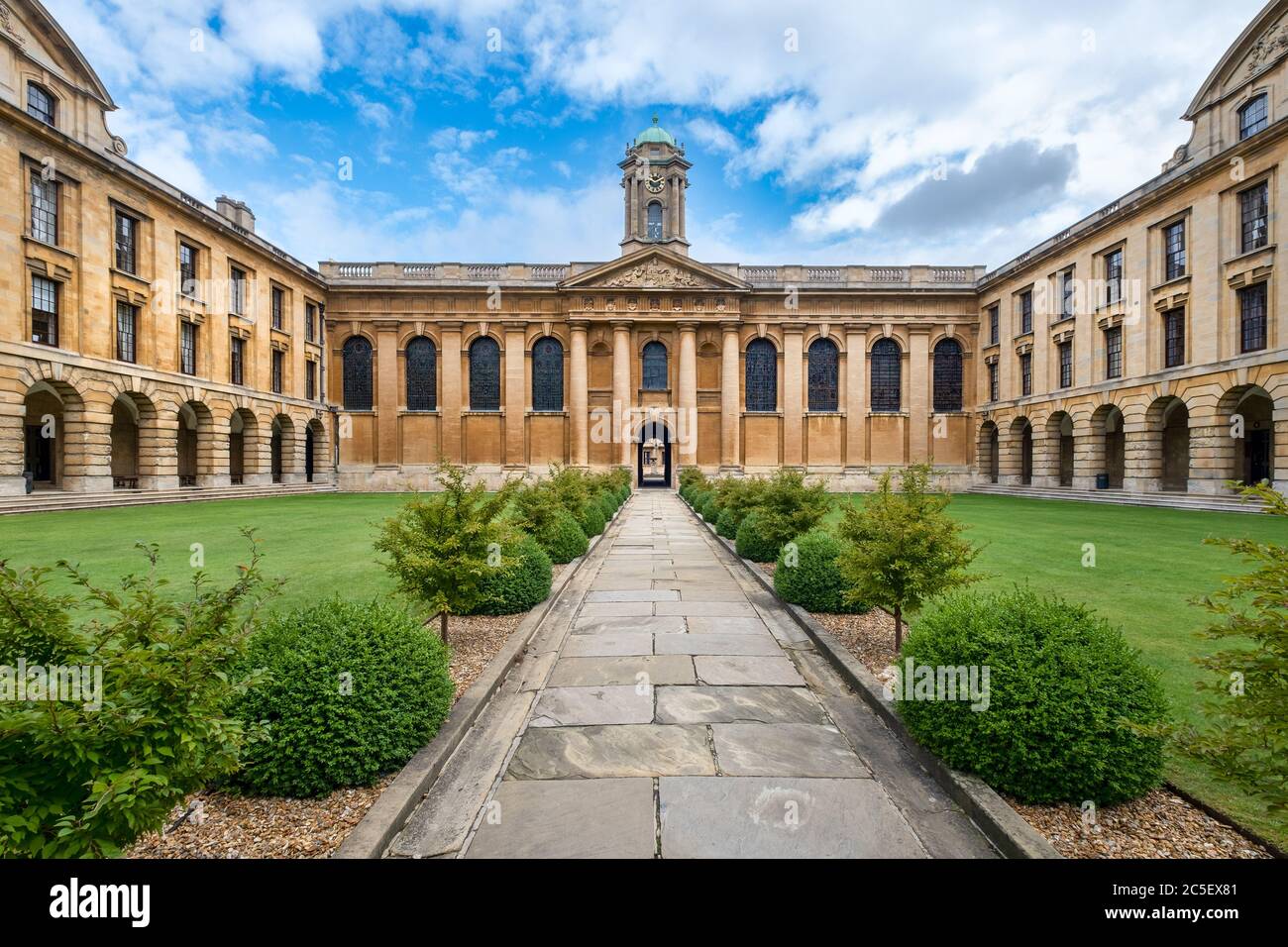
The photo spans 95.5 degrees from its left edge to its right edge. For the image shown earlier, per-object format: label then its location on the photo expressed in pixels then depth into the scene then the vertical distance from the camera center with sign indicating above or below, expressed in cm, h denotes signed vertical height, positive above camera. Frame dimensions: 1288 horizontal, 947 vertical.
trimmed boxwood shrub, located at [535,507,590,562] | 1080 -132
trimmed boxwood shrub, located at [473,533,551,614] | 768 -156
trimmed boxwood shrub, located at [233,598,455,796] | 341 -143
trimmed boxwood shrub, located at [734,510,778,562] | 1122 -145
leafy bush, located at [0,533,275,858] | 184 -89
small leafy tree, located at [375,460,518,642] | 591 -77
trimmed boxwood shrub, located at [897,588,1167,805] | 325 -140
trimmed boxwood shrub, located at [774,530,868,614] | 772 -147
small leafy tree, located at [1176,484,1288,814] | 222 -86
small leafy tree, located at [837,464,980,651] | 575 -85
